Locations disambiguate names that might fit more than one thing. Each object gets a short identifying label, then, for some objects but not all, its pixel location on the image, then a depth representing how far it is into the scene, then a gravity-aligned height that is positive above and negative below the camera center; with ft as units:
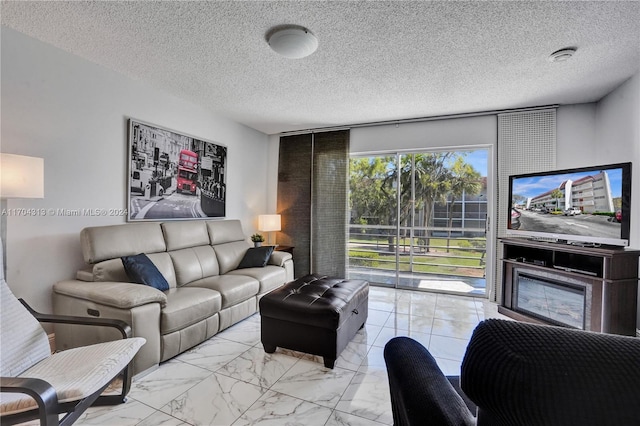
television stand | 7.99 -2.31
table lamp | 14.87 -0.71
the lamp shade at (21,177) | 5.86 +0.64
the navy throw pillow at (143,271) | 7.86 -1.78
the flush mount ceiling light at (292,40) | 6.72 +4.11
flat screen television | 8.06 +0.23
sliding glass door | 13.61 -0.35
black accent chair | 1.25 -0.77
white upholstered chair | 3.83 -2.61
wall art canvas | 9.79 +1.31
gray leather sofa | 6.60 -2.33
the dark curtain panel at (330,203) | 15.01 +0.37
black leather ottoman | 7.08 -2.82
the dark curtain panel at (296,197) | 15.70 +0.72
